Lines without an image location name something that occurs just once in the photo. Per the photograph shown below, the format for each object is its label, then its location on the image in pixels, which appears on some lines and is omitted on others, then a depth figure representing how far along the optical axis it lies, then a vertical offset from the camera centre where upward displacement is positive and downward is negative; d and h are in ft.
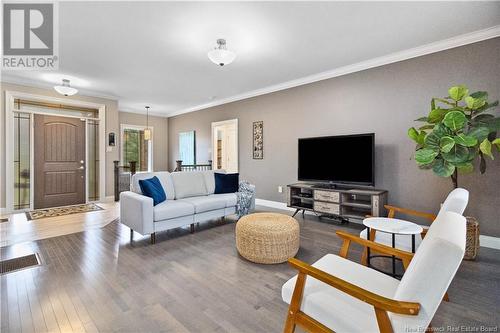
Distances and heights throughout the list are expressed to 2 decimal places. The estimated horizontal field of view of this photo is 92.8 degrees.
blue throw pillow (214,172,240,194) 14.39 -1.17
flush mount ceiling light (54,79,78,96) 14.66 +4.56
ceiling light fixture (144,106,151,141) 23.22 +2.86
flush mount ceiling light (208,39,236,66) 9.59 +4.44
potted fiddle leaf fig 8.16 +0.99
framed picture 18.17 +1.83
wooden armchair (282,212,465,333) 2.98 -2.05
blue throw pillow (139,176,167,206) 10.66 -1.20
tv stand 11.60 -1.95
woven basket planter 8.61 -2.73
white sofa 10.15 -1.95
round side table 6.76 -1.87
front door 16.62 +0.14
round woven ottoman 8.29 -2.73
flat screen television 12.08 +0.28
